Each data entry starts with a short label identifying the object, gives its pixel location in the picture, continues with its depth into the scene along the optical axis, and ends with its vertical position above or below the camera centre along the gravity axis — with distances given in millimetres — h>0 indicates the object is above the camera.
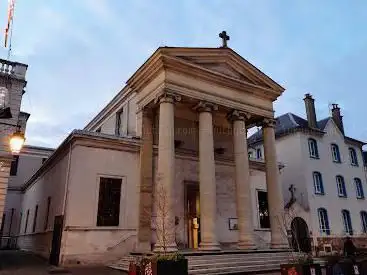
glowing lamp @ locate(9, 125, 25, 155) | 6180 +1717
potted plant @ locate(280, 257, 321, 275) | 7840 -878
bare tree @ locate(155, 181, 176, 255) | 12570 +535
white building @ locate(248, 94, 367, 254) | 25375 +4566
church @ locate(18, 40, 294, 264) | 14055 +3115
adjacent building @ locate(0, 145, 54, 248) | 30062 +4638
